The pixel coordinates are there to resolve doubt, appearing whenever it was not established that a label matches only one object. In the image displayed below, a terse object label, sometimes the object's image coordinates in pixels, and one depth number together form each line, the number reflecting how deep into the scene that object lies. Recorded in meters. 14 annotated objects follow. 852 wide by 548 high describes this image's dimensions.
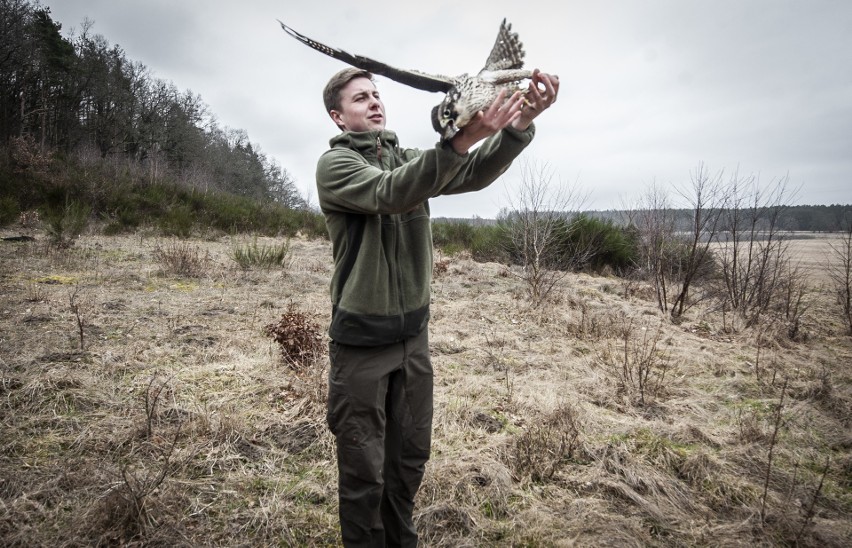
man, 1.37
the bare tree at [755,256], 7.38
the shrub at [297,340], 3.97
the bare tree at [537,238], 7.90
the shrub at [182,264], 7.32
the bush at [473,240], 14.00
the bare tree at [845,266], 7.12
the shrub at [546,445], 2.63
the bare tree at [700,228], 7.24
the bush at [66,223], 8.29
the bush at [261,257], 8.30
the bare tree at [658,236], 8.42
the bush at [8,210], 9.40
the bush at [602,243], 11.99
